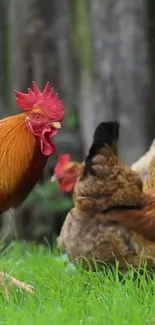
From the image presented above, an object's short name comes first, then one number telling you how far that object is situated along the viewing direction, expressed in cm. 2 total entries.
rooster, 479
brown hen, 523
